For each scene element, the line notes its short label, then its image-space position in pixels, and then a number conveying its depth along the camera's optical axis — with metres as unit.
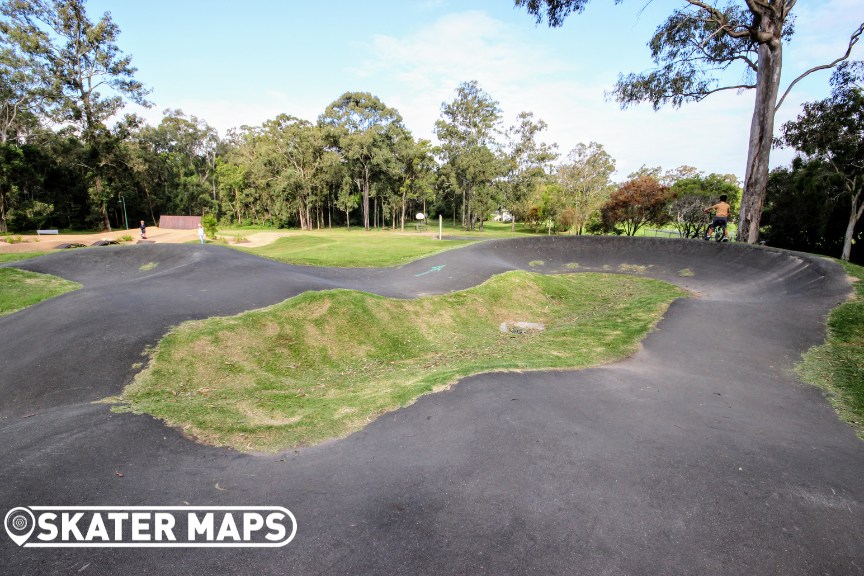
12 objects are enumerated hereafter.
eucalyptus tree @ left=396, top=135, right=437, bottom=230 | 44.39
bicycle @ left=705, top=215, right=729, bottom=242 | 16.35
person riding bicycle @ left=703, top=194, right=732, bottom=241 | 14.46
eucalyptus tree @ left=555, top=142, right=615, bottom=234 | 40.00
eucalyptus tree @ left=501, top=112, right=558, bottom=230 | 46.28
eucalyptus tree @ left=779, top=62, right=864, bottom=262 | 19.98
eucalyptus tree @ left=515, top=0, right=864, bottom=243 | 14.91
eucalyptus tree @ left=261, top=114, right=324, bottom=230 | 41.50
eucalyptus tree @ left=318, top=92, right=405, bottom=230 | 39.56
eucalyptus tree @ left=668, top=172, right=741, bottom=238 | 32.44
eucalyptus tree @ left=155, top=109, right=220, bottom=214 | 50.00
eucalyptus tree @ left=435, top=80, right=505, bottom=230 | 44.06
